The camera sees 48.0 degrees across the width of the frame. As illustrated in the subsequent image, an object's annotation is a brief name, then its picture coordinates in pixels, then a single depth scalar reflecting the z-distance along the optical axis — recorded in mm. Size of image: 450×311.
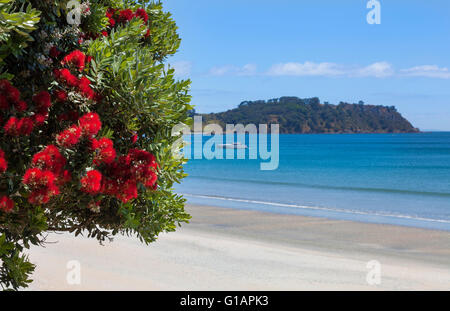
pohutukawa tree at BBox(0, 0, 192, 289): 3340
